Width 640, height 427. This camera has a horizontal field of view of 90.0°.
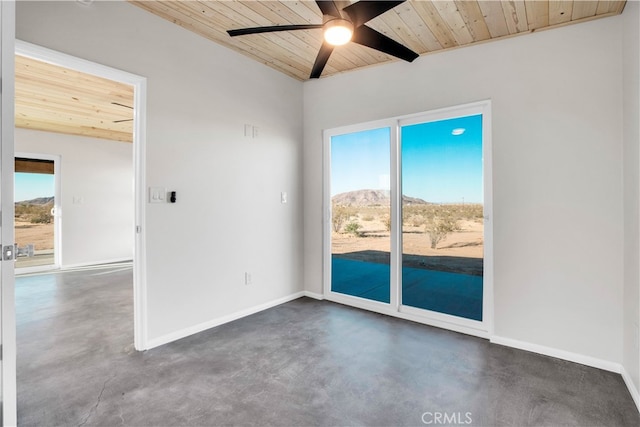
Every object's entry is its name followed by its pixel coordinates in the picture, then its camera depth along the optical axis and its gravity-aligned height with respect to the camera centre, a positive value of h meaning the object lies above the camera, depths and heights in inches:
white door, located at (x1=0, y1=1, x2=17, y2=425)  57.9 +0.9
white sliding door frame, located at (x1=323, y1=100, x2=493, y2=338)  114.1 -8.1
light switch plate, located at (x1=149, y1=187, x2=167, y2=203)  106.2 +6.0
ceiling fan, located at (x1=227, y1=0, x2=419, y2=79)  76.3 +48.9
